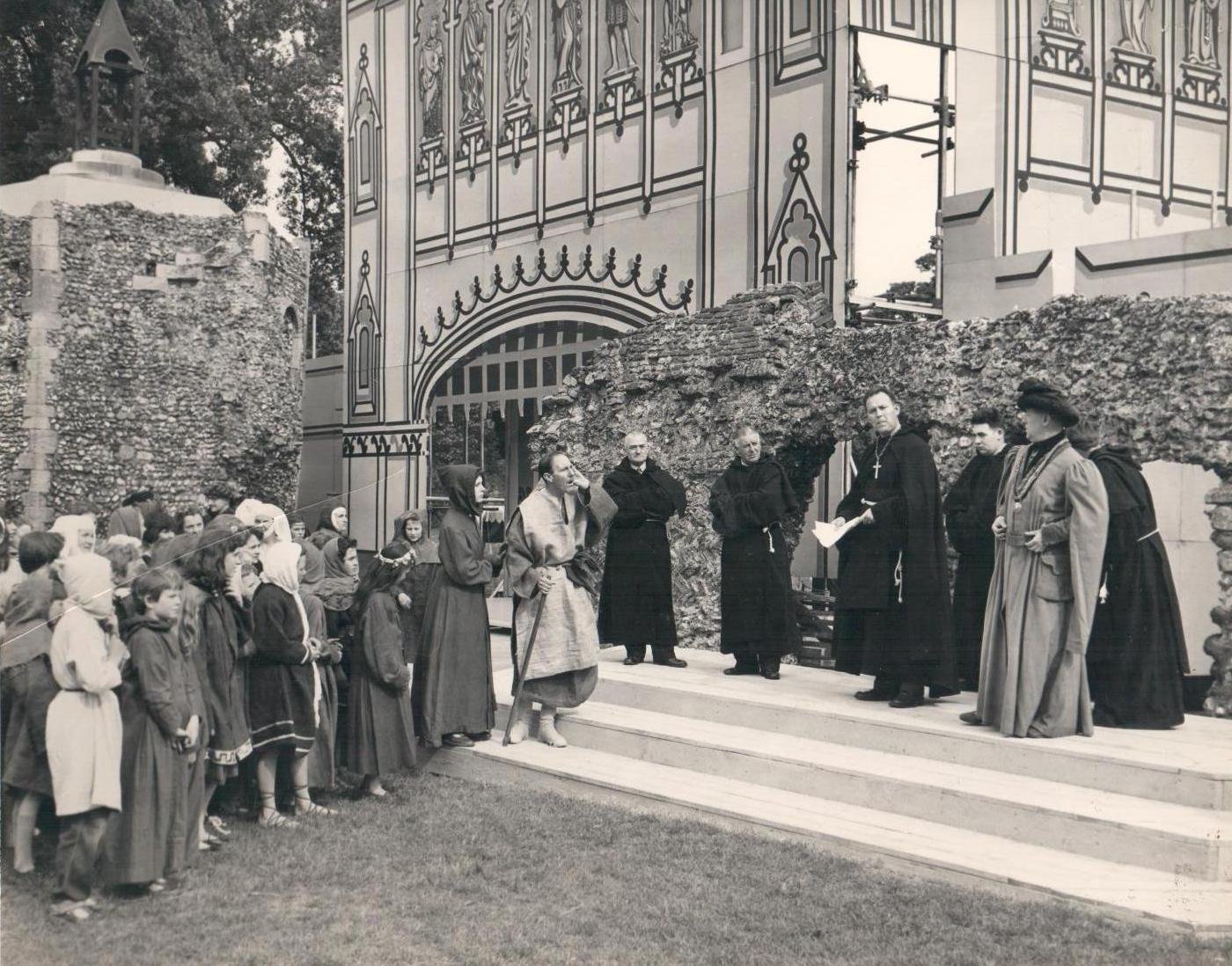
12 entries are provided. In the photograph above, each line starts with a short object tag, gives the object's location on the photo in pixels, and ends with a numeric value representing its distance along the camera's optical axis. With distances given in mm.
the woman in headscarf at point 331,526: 7500
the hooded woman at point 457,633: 6457
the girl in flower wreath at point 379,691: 5973
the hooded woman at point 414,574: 6418
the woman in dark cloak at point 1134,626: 5598
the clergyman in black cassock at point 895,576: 6250
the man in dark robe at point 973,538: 6512
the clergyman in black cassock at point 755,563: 7363
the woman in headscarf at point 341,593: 6488
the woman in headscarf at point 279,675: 5371
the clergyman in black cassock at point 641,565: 7930
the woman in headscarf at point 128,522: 8672
